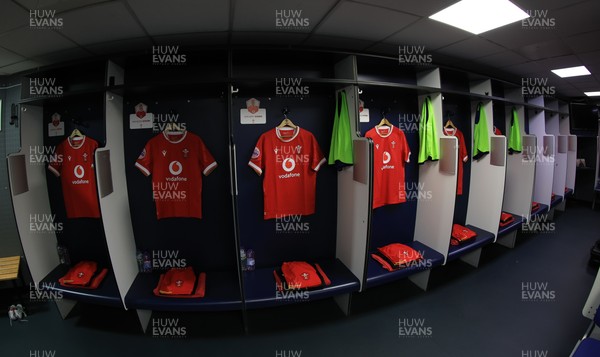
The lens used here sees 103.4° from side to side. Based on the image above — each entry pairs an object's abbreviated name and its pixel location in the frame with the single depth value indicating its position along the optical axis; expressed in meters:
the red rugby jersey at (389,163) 2.31
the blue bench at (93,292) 1.84
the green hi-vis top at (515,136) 3.30
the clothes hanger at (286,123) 2.08
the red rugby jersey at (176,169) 2.02
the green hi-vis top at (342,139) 2.00
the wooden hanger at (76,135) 2.12
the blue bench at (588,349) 1.30
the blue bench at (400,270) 2.03
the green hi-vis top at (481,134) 2.81
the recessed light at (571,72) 3.03
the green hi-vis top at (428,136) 2.37
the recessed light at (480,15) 1.55
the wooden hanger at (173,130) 2.02
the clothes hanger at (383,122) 2.35
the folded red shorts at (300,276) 1.91
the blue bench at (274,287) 1.83
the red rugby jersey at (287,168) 2.06
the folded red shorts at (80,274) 1.97
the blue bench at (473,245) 2.41
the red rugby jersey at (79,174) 2.11
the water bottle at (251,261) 2.19
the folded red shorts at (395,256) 2.17
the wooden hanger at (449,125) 2.80
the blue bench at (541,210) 3.50
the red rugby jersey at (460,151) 2.75
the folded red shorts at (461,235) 2.62
